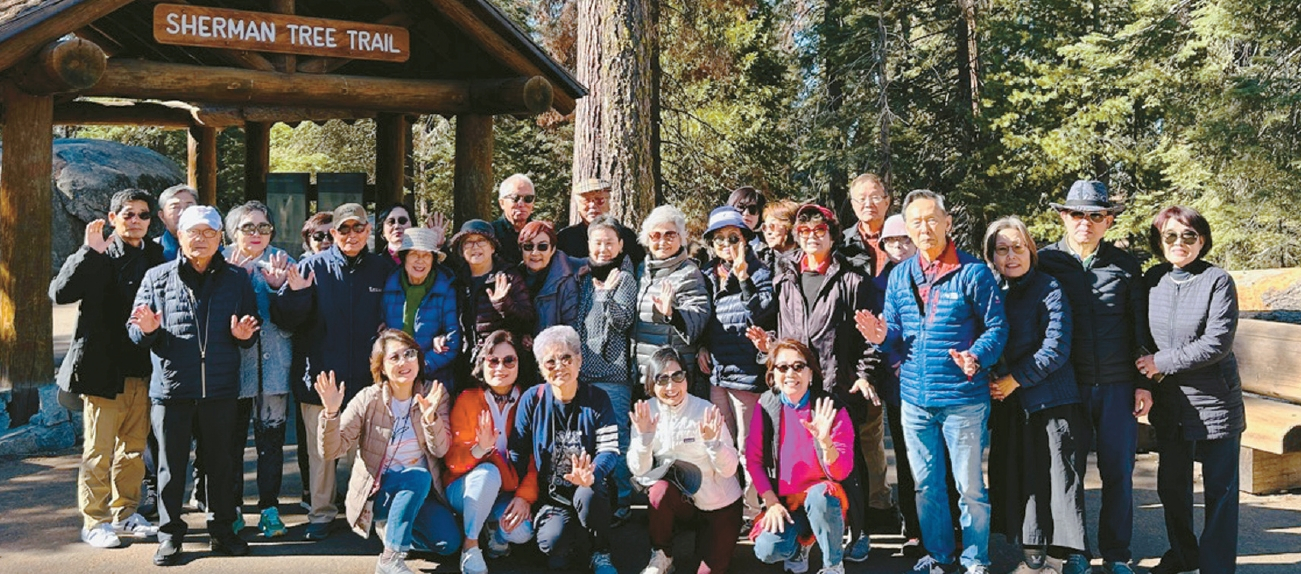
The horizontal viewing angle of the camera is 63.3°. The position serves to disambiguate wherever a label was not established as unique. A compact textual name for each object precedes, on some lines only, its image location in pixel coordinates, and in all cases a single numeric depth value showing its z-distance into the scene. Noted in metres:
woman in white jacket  5.12
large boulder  19.48
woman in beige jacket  5.15
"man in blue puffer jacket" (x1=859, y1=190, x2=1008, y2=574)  5.02
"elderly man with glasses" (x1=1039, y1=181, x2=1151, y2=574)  5.14
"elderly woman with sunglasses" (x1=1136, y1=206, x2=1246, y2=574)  4.96
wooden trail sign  7.64
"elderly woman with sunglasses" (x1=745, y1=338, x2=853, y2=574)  5.09
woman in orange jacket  5.23
